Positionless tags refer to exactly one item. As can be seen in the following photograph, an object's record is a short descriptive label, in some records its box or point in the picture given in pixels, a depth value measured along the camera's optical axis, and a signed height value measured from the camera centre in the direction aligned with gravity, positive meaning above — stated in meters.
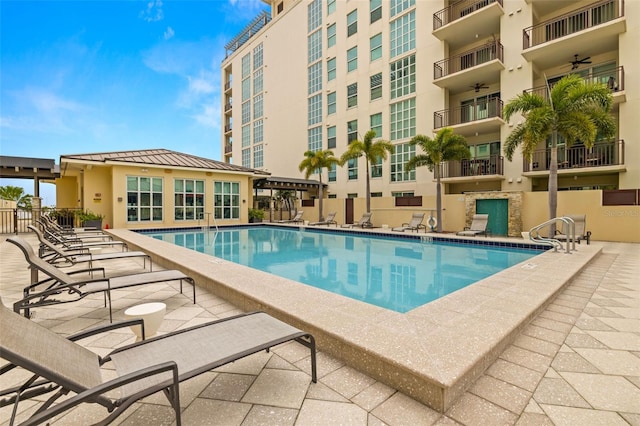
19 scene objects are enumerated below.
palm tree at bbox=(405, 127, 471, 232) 14.13 +2.70
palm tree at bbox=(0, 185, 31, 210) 27.56 +1.57
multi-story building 12.94 +7.06
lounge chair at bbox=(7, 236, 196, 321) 3.16 -0.86
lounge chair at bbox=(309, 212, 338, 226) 18.96 -0.70
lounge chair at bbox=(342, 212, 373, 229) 16.55 -0.67
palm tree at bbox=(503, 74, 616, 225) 9.84 +2.99
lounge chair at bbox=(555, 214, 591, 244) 9.68 -0.70
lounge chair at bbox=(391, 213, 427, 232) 14.27 -0.76
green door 13.37 -0.31
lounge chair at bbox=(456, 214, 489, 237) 12.24 -0.77
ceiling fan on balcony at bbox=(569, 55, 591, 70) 13.91 +6.51
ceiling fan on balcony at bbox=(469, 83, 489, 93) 16.87 +6.60
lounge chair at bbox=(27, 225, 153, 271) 5.18 -0.79
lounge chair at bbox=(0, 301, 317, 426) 1.41 -0.91
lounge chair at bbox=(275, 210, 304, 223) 21.36 -0.61
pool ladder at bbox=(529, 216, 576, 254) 7.25 -0.89
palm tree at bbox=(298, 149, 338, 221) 20.09 +3.07
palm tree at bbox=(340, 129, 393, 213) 17.25 +3.36
